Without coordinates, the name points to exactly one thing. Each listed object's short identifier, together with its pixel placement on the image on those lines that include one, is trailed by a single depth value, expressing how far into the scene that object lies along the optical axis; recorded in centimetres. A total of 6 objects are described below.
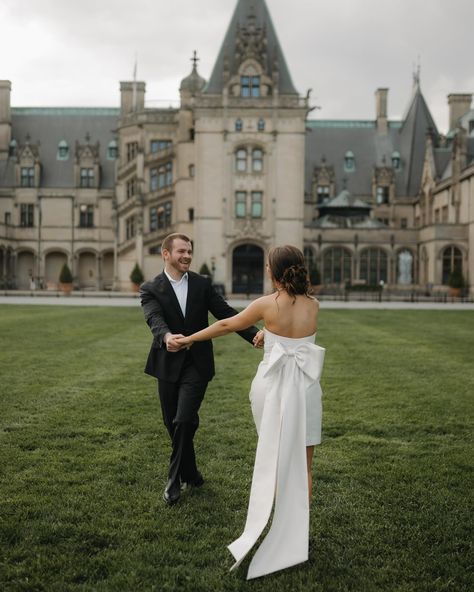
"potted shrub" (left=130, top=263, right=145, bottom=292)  4741
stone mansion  4731
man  564
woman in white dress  450
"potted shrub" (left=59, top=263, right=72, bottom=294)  4672
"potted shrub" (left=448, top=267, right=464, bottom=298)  4388
